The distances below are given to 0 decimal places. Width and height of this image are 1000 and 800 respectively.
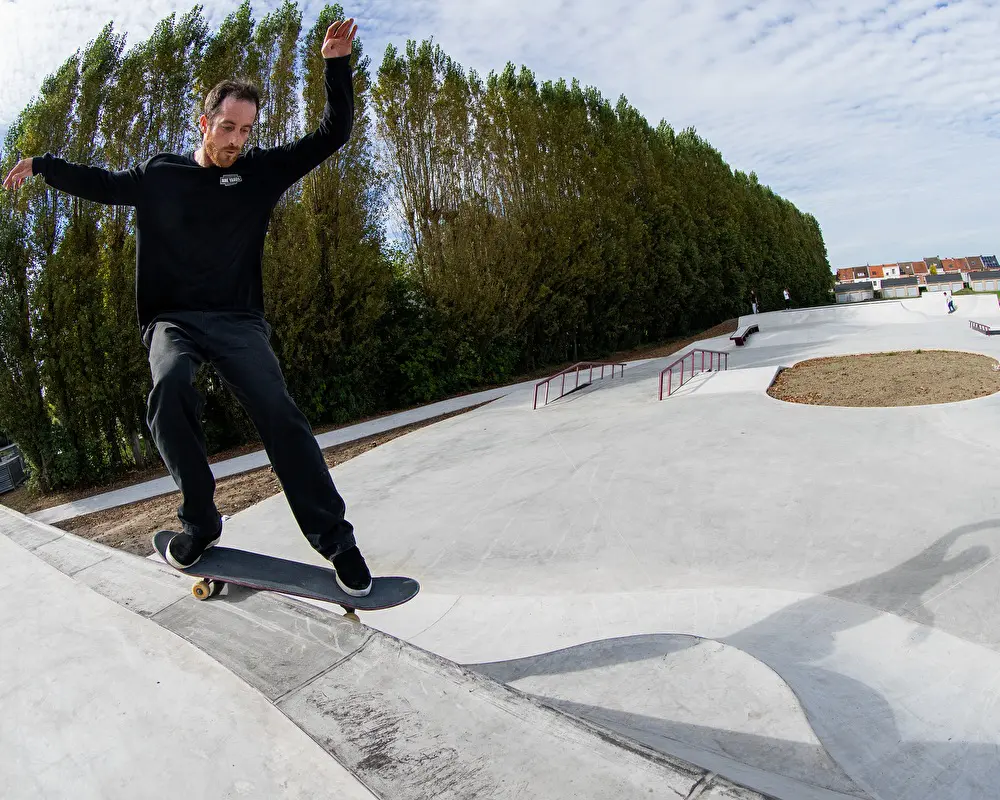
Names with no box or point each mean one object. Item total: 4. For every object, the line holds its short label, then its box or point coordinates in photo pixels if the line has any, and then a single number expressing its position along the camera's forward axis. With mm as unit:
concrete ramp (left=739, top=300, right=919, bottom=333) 21031
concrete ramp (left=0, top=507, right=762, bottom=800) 1391
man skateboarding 2078
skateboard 2178
